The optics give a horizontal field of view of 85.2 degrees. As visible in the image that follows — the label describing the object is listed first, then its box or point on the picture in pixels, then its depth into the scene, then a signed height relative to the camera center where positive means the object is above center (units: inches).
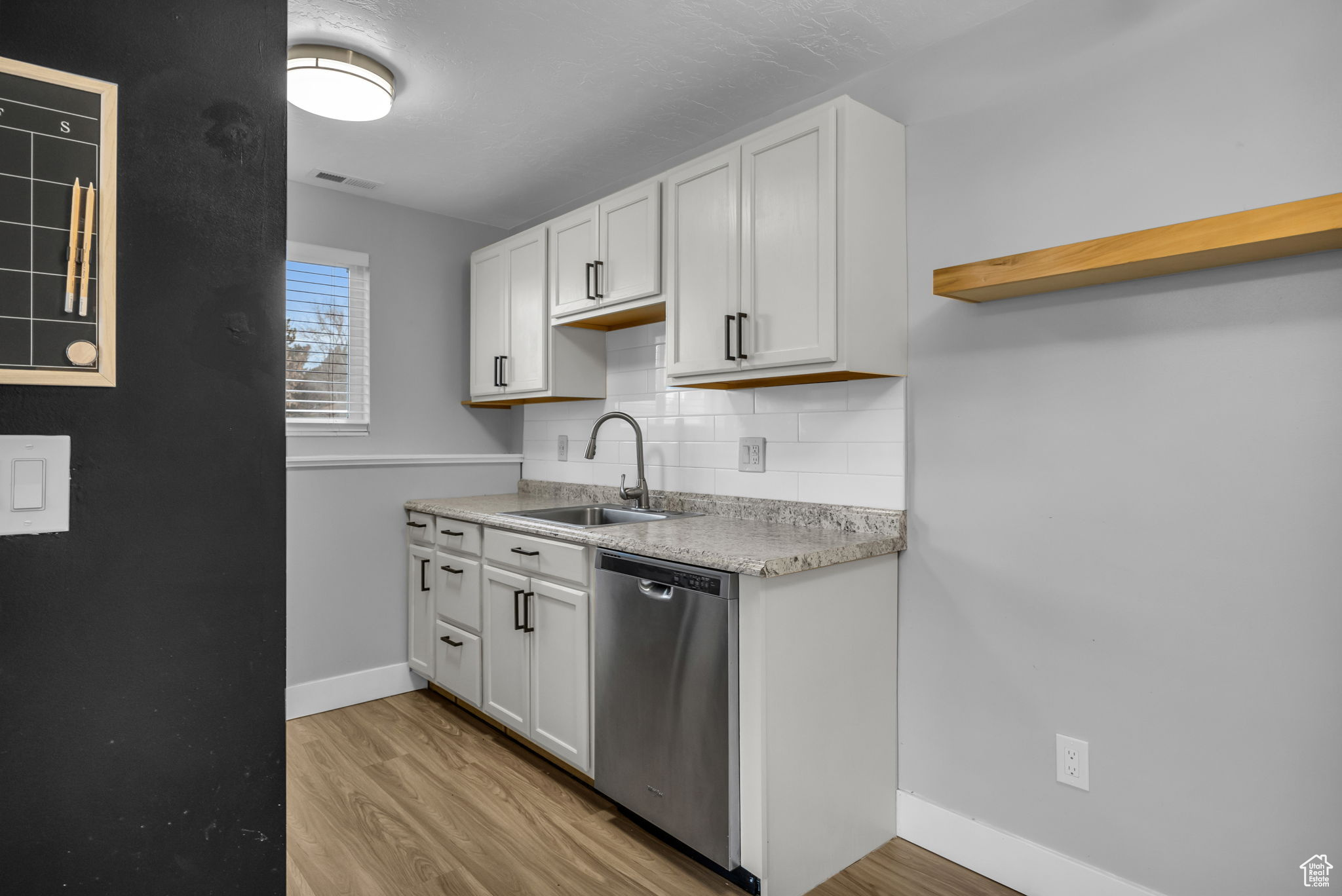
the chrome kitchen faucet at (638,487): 121.2 -5.3
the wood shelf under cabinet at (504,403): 137.0 +10.4
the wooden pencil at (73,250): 36.9 +10.3
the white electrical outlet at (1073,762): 73.8 -31.1
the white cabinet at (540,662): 96.4 -29.6
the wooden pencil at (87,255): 37.1 +10.2
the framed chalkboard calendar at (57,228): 35.6 +11.4
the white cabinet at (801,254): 81.9 +24.3
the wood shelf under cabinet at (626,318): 110.9 +22.5
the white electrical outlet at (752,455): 106.6 +0.1
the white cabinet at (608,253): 105.3 +31.5
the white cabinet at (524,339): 126.9 +21.2
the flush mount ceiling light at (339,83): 85.6 +45.1
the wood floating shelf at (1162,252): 55.4 +17.6
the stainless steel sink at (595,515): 118.7 -10.2
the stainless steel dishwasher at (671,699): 75.4 -27.2
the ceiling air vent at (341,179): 126.3 +48.7
